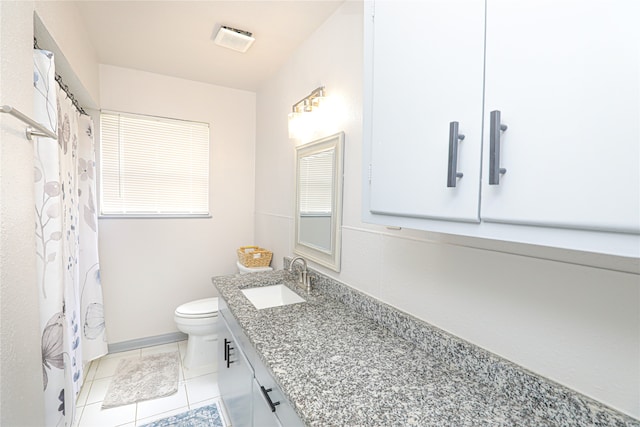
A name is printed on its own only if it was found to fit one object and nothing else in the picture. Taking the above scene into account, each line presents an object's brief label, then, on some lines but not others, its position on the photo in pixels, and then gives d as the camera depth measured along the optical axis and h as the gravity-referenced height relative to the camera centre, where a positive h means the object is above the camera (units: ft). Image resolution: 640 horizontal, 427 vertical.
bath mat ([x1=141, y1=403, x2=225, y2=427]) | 5.89 -4.41
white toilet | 7.45 -3.21
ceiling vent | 6.11 +3.57
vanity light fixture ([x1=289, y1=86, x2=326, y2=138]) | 5.87 +2.03
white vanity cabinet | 3.27 -2.55
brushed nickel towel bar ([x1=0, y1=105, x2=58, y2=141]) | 2.74 +0.85
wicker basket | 8.18 -1.48
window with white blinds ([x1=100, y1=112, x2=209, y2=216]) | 8.24 +1.10
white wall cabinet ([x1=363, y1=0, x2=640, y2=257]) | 1.55 +0.60
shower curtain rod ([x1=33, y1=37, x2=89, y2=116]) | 4.54 +2.31
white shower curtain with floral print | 4.14 -0.83
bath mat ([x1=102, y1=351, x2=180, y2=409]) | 6.63 -4.35
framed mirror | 5.47 +0.10
